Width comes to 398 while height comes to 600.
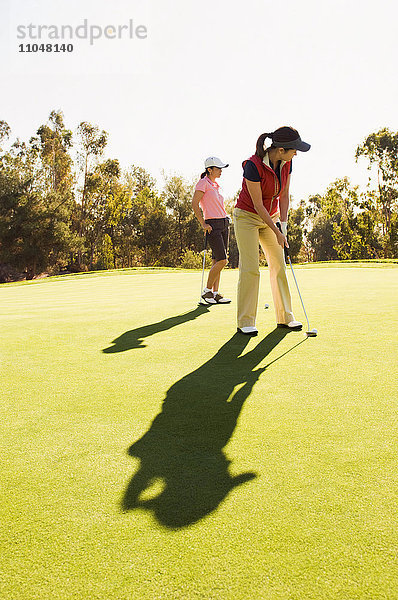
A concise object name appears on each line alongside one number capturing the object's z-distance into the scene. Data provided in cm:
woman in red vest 508
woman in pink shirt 796
